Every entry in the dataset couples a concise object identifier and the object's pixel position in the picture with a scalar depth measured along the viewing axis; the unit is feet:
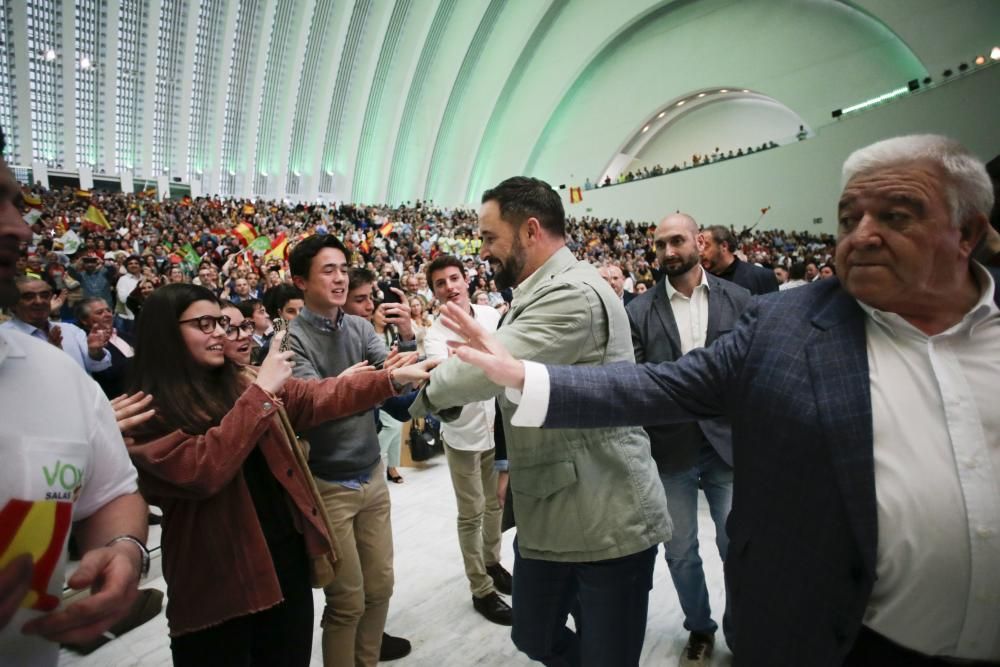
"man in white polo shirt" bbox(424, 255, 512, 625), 9.43
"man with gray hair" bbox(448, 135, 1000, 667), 3.25
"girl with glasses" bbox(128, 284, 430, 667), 4.99
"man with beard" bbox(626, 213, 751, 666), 8.08
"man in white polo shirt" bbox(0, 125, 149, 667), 2.75
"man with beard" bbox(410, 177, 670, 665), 5.17
